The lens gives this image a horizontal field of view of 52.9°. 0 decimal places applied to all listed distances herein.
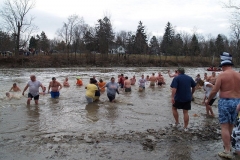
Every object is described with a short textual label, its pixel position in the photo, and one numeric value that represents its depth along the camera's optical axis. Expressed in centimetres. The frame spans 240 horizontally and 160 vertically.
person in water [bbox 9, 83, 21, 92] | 1397
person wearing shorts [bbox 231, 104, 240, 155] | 449
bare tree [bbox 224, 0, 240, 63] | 6011
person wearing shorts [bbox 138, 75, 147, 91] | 1731
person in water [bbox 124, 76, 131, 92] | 1620
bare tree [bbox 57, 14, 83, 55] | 5690
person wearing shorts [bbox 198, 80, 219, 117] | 891
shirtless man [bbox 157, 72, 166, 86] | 1988
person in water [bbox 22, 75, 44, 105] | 1058
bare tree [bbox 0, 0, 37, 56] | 4619
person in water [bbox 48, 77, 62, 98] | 1317
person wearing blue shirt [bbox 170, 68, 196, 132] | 652
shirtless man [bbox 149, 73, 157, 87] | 1954
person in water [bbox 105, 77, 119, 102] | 1185
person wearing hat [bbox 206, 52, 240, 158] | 465
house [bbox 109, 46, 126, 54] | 7150
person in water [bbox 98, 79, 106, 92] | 1538
